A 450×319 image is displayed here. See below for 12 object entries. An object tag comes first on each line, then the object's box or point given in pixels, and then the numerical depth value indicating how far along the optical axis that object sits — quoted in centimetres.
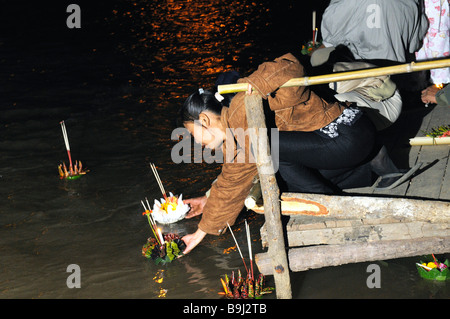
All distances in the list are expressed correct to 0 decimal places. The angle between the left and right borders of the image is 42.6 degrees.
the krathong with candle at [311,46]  852
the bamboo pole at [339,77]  374
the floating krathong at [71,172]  684
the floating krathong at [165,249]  492
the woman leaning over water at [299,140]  409
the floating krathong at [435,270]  426
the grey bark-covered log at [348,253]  415
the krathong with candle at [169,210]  547
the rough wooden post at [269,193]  385
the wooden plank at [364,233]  403
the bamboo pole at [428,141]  490
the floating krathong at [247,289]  430
